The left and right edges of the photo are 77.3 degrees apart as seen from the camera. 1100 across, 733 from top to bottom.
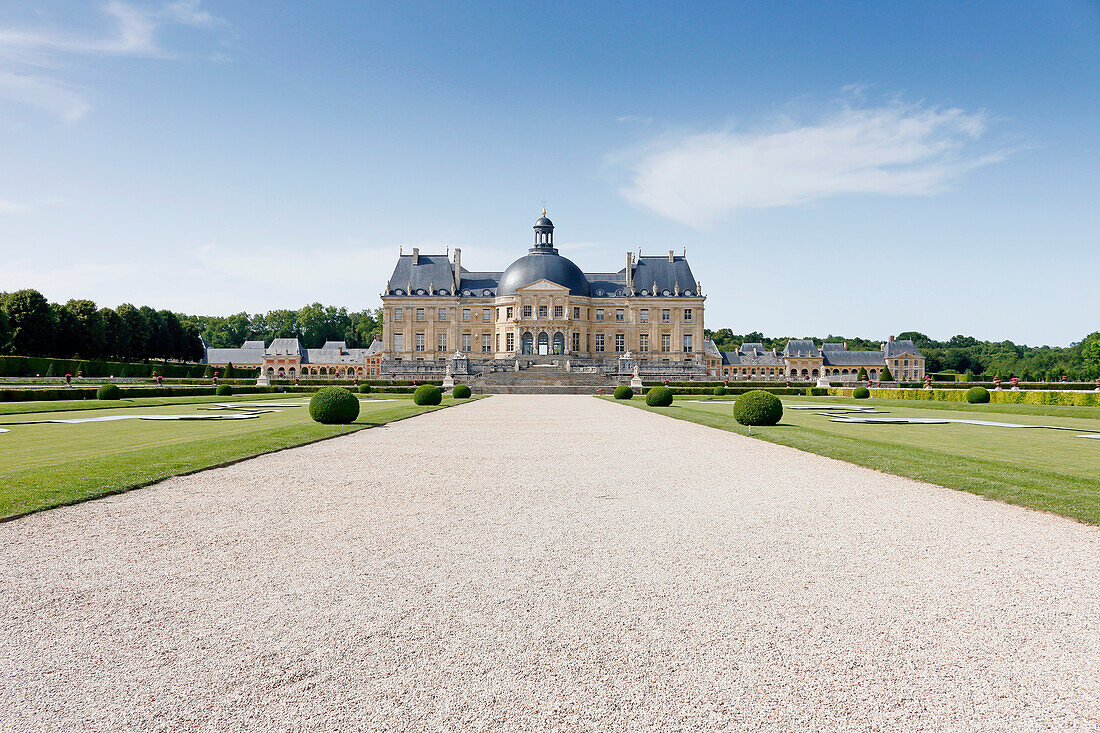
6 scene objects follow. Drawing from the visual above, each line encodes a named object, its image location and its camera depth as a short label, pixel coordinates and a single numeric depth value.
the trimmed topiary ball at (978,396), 32.66
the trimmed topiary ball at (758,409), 19.31
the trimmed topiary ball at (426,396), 29.92
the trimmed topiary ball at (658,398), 31.31
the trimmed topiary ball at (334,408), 18.48
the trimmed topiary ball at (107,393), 32.25
